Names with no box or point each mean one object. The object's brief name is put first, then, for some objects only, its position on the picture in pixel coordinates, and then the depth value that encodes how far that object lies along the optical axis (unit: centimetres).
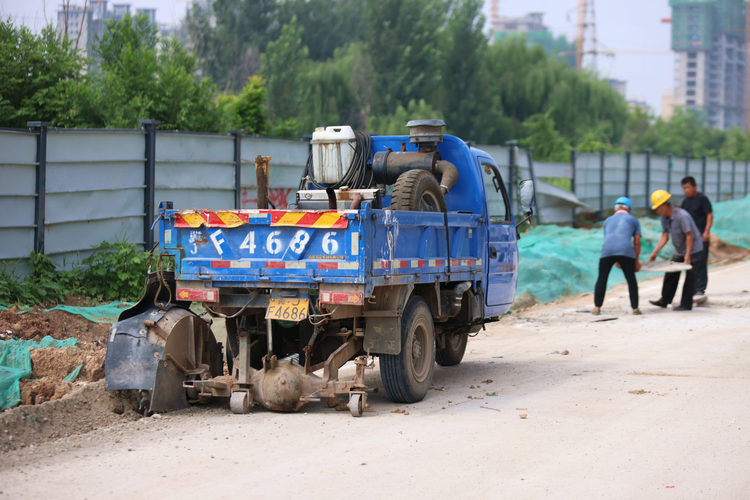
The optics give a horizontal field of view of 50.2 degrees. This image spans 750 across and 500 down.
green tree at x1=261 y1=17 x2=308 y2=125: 4419
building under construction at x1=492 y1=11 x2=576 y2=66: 5295
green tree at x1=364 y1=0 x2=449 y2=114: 4847
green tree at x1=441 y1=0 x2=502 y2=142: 4975
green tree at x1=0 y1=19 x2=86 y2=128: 1493
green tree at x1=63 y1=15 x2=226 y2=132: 1706
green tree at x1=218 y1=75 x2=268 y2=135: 2309
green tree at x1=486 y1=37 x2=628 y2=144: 5022
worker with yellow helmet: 1362
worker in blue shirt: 1291
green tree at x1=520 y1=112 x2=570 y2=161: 4253
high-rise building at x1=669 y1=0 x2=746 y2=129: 18850
